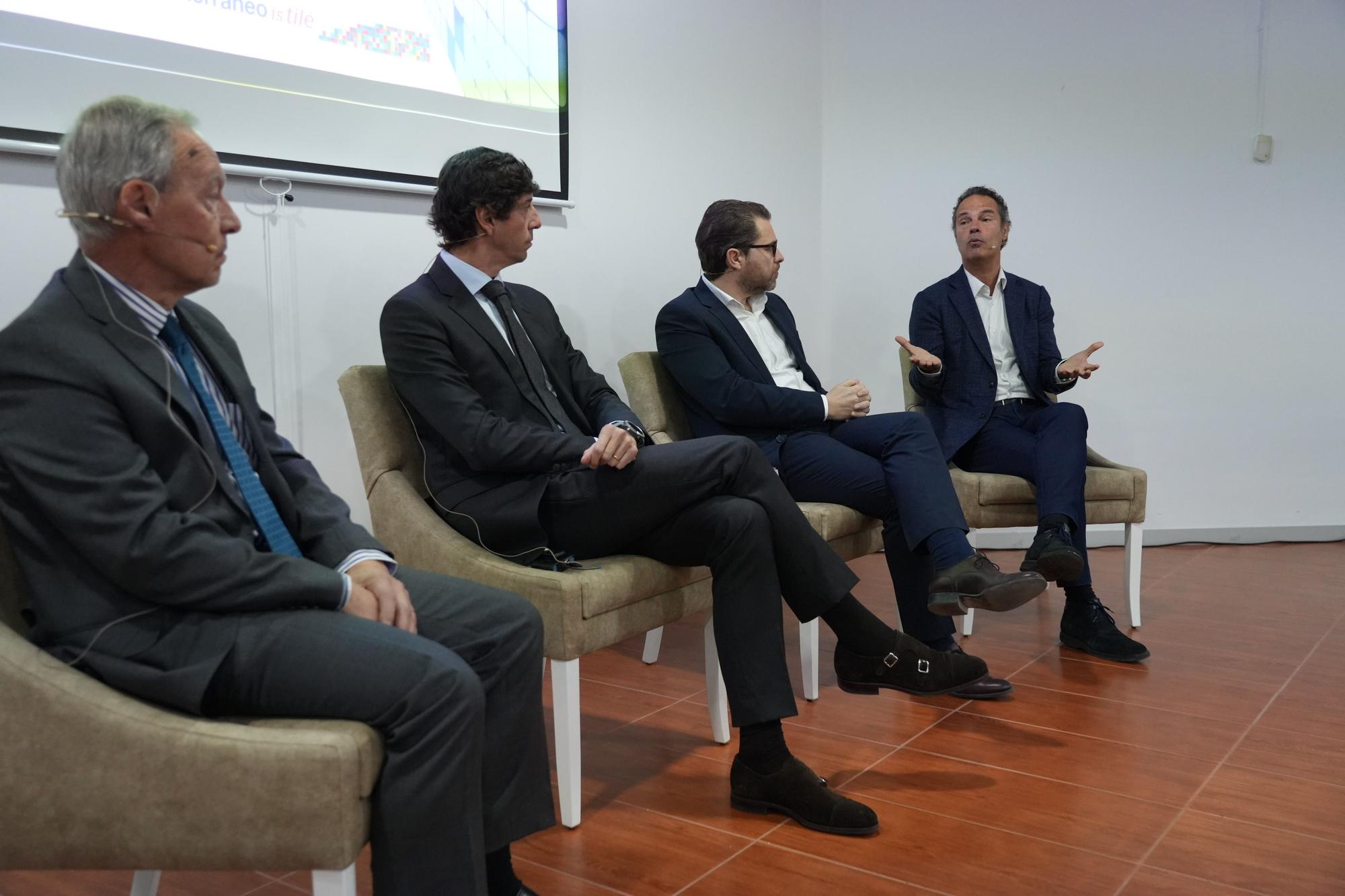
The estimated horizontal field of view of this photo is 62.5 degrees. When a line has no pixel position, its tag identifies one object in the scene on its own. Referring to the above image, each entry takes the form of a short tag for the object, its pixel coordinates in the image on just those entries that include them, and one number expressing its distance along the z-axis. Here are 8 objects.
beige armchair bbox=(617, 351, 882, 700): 2.79
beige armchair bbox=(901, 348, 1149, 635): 3.23
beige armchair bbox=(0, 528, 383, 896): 1.21
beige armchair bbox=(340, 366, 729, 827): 2.06
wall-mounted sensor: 4.51
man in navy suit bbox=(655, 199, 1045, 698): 2.76
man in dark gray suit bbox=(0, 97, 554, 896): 1.28
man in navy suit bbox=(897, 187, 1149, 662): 3.11
